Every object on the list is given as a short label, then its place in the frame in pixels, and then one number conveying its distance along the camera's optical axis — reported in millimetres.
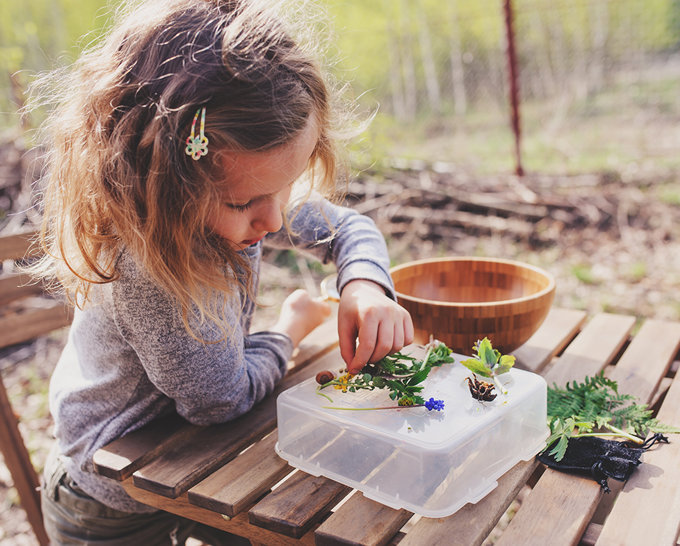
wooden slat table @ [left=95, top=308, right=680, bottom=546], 689
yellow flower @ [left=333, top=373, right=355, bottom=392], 870
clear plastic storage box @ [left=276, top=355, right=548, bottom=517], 719
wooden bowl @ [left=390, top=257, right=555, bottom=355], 986
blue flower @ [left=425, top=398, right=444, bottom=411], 789
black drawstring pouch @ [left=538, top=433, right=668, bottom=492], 779
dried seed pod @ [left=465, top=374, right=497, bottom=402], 806
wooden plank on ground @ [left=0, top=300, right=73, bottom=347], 1536
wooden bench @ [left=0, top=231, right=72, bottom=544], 1469
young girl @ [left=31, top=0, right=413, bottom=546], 782
